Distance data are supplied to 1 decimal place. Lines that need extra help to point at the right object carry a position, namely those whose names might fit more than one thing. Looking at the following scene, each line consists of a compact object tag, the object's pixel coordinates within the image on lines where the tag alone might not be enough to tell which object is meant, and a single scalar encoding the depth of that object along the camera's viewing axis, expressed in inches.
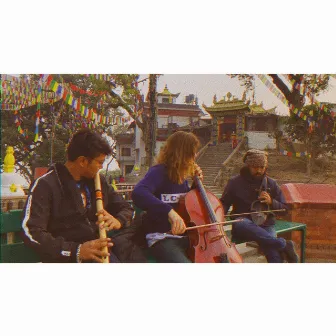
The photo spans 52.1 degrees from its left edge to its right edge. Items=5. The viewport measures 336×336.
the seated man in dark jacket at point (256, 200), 123.0
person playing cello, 100.2
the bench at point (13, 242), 95.7
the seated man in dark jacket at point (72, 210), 85.4
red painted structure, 136.9
